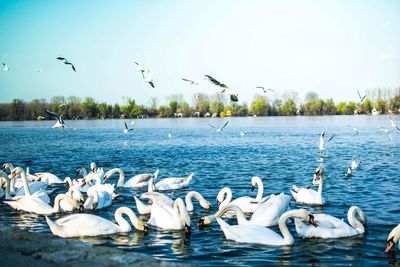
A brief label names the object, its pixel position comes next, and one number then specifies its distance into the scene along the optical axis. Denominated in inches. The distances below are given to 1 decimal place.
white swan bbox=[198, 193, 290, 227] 471.2
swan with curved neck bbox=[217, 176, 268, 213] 560.4
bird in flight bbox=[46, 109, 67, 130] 801.6
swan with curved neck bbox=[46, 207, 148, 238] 453.7
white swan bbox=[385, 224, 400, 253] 384.5
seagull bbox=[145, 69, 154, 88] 681.6
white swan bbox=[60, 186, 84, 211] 578.2
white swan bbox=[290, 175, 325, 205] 590.9
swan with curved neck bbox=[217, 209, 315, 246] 418.3
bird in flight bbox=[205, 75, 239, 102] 533.9
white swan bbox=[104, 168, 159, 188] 765.9
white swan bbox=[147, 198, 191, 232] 471.5
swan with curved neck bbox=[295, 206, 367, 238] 438.3
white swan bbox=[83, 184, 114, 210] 580.4
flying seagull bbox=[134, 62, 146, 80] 717.3
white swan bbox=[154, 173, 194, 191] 735.7
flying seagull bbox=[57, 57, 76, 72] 716.0
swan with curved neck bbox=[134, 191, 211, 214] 552.8
